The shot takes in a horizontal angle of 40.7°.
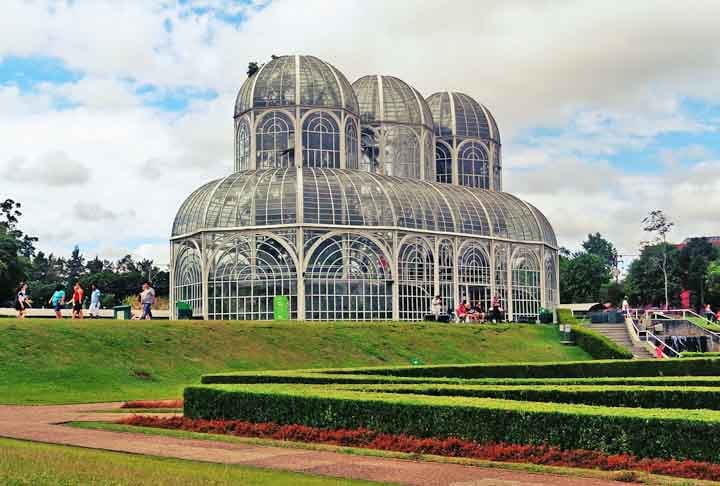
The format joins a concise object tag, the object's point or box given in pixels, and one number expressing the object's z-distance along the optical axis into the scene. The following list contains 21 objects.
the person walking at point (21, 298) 45.31
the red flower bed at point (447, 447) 16.50
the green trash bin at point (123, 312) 52.91
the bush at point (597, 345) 54.16
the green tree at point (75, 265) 172.25
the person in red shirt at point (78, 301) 46.71
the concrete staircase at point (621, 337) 58.53
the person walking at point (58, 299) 47.03
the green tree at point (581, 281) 135.62
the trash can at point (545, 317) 67.50
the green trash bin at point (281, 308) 56.75
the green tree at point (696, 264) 120.69
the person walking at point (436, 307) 60.38
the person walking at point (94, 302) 51.00
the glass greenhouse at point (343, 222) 61.34
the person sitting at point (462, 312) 61.95
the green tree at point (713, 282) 108.25
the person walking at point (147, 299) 48.12
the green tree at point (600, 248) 187.25
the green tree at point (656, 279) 122.56
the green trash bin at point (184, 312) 58.09
